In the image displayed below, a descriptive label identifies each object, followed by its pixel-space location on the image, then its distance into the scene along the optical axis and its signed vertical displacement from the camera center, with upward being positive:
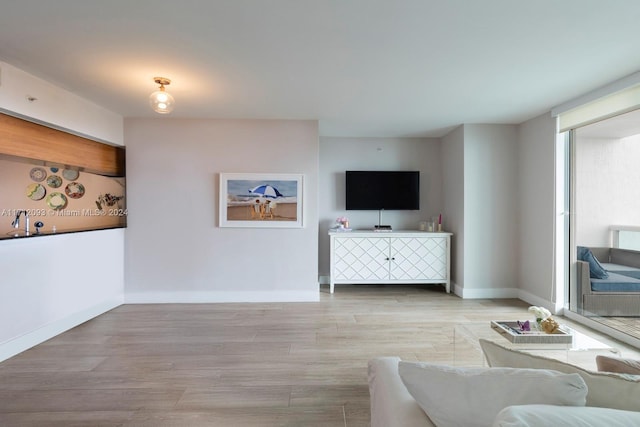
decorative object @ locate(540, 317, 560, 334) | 2.16 -0.78
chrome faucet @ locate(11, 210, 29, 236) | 3.04 -0.09
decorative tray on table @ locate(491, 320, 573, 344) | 2.10 -0.83
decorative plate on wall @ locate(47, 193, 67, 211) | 3.50 +0.13
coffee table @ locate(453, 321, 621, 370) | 1.97 -0.89
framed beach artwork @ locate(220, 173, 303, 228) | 4.25 +0.16
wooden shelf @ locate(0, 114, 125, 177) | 2.82 +0.68
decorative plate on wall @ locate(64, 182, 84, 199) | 3.73 +0.27
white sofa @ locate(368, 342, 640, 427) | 0.68 -0.48
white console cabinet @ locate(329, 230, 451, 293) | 4.74 -0.66
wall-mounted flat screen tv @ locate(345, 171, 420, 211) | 5.19 +0.41
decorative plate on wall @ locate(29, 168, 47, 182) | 3.31 +0.41
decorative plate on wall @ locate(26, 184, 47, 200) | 3.27 +0.22
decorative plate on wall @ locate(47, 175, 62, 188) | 3.50 +0.35
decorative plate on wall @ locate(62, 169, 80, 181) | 3.69 +0.45
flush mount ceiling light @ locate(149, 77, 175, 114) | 2.82 +1.02
